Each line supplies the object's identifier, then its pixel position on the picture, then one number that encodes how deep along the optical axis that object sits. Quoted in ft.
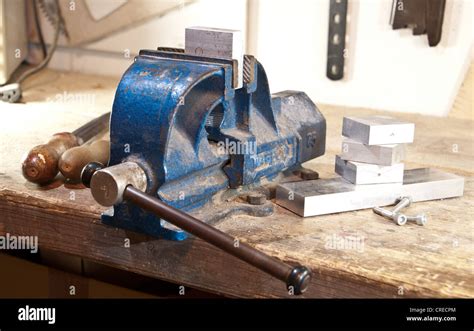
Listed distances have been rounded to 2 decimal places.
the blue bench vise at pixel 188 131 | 3.18
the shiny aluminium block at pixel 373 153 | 3.67
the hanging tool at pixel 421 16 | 5.83
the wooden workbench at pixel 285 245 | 2.95
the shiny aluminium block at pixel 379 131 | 3.65
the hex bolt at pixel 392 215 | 3.48
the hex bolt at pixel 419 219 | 3.48
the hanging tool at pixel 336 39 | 6.25
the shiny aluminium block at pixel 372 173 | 3.72
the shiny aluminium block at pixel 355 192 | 3.56
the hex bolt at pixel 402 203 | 3.60
